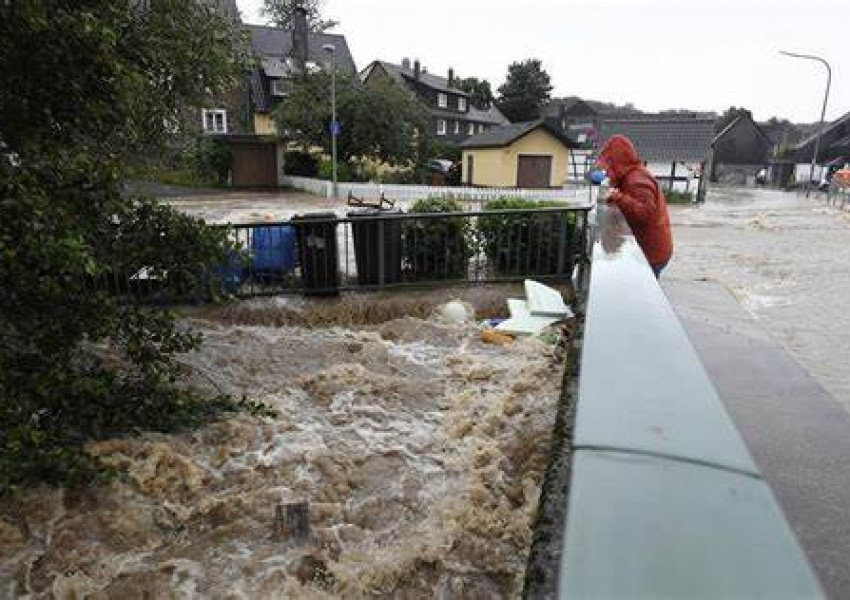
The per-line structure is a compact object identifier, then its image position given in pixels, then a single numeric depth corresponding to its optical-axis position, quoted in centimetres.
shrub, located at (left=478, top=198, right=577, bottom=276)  861
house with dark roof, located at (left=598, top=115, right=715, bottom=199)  3406
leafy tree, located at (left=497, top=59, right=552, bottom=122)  6388
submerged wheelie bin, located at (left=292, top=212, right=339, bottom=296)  789
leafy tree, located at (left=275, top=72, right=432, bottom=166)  2986
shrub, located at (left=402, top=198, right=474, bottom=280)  860
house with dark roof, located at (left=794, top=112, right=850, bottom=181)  5522
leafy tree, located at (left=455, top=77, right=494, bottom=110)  6097
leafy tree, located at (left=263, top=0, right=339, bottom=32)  4559
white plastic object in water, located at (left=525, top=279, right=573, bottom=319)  740
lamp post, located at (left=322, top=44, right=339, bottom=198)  2622
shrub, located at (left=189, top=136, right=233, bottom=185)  3303
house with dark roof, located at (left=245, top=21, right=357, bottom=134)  4084
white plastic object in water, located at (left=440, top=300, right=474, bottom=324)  757
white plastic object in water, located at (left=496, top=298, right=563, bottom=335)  704
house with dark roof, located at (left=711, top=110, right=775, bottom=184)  6338
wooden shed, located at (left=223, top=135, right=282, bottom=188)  3306
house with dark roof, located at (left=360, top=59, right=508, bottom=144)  4872
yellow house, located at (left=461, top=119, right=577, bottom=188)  3362
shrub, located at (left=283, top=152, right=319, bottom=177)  3425
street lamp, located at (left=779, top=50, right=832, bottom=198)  2978
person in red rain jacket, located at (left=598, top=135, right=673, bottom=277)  535
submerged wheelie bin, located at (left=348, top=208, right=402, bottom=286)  812
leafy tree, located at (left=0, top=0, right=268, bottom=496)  322
